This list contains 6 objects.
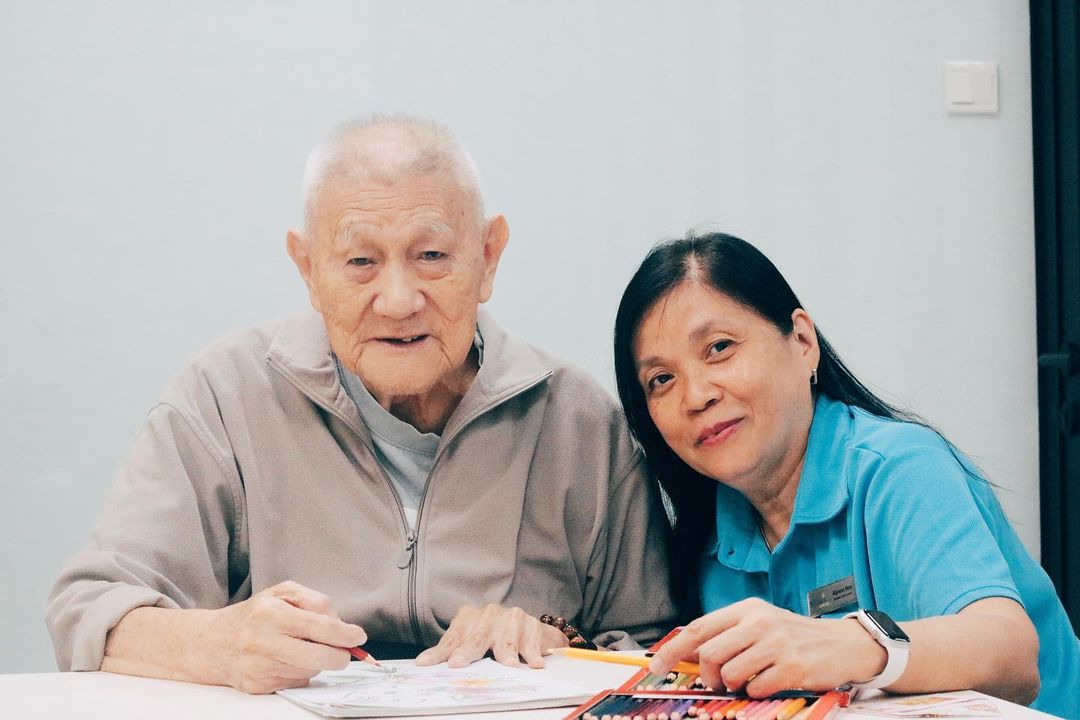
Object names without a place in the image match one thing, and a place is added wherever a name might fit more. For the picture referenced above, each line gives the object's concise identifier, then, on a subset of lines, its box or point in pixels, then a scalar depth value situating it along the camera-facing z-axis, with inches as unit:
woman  83.1
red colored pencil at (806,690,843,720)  76.9
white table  79.6
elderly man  91.9
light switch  120.9
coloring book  79.4
